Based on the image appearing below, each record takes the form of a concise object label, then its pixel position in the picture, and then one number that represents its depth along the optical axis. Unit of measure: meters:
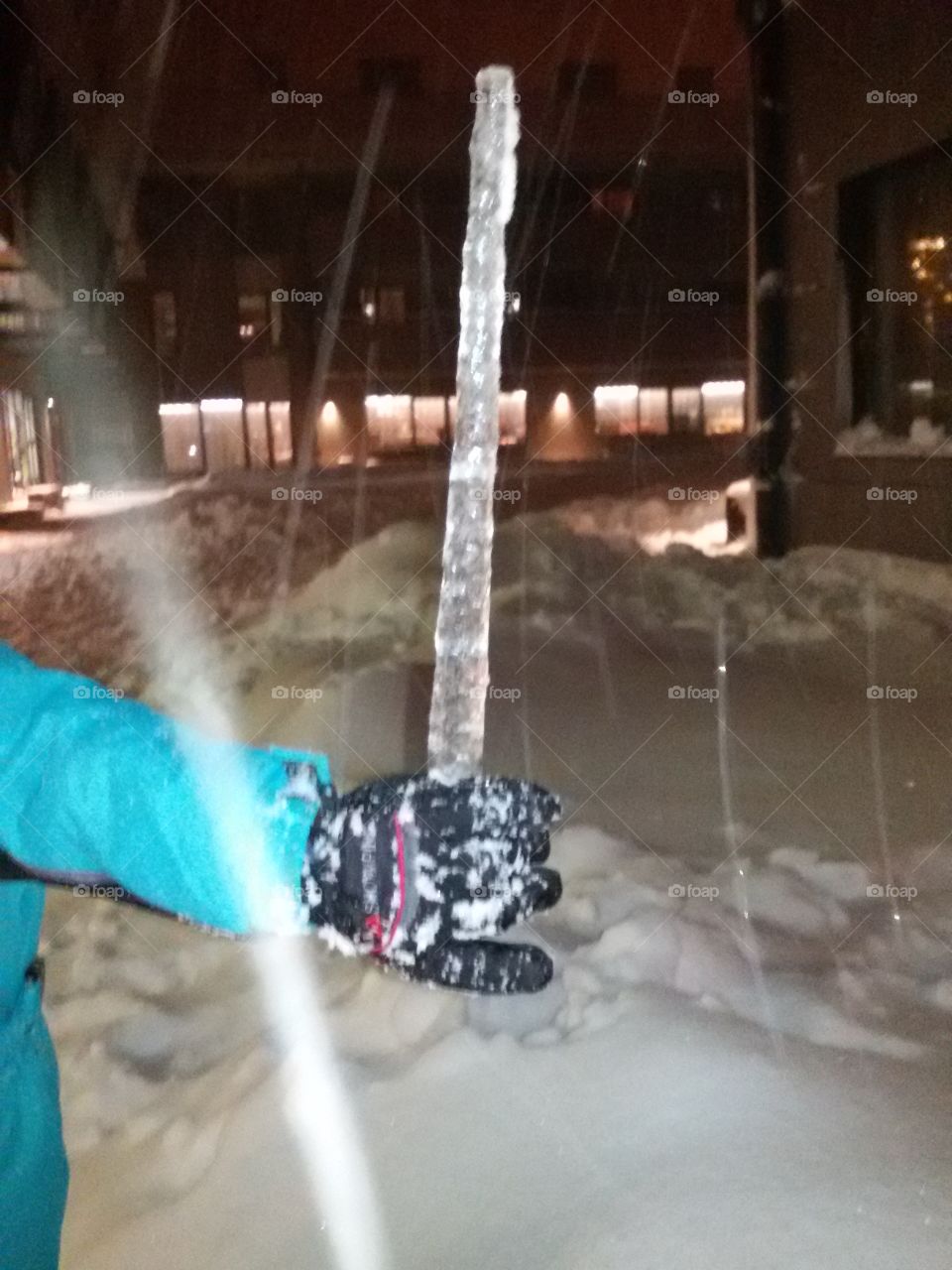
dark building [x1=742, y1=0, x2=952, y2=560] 8.10
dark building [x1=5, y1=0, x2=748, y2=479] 13.71
